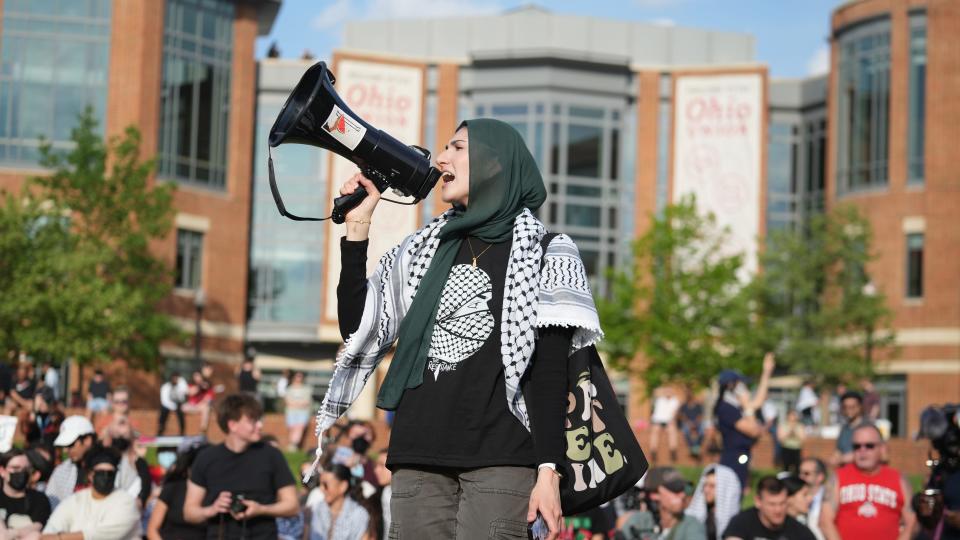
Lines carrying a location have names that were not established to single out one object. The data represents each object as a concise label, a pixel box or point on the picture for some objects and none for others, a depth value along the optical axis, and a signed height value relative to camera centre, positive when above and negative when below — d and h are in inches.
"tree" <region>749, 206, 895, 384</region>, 1782.7 +36.1
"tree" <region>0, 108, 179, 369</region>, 1502.2 +42.4
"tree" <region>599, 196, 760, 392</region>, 1686.8 +14.4
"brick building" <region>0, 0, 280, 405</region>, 1936.5 +259.2
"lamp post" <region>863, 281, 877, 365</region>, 1779.0 +41.3
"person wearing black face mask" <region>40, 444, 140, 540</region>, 437.4 -60.1
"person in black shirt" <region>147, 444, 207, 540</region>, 426.3 -56.9
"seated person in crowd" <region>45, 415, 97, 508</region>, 539.8 -56.3
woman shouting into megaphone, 196.5 -3.3
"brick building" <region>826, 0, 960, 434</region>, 1951.3 +201.6
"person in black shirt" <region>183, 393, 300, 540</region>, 387.5 -44.8
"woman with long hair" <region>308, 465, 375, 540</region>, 485.4 -63.9
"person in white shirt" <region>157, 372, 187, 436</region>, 1226.0 -73.8
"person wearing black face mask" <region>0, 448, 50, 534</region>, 466.9 -59.7
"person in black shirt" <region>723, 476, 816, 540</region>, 424.5 -54.0
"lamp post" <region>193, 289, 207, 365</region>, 1649.9 +3.3
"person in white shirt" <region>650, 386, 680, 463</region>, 1237.7 -79.8
